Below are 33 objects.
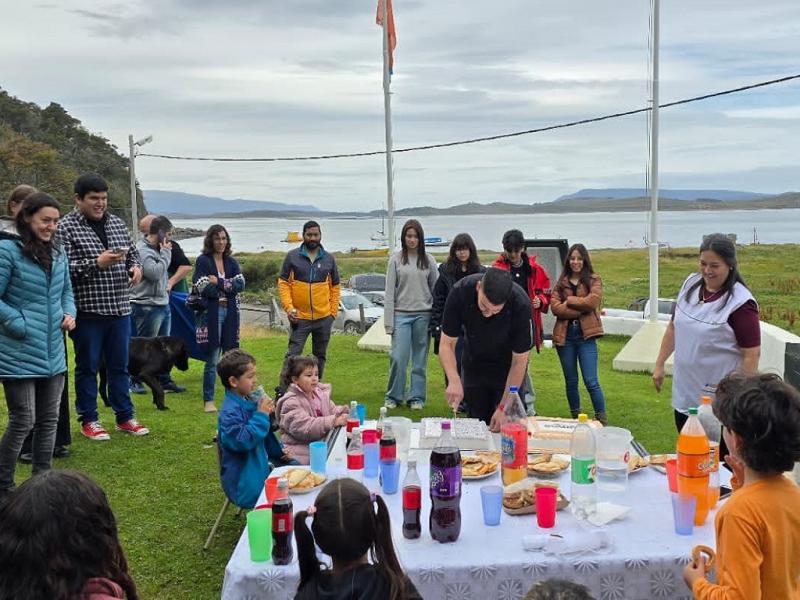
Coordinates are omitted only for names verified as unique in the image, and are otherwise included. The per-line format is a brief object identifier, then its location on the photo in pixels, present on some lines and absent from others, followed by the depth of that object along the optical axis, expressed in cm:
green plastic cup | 208
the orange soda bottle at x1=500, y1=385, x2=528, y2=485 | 259
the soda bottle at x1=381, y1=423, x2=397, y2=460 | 259
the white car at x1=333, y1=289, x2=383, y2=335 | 1438
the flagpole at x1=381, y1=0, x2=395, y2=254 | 845
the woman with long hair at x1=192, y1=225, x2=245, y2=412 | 588
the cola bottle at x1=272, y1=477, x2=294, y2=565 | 203
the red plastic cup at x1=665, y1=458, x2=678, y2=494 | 258
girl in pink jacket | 355
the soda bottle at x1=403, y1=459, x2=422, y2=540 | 218
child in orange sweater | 171
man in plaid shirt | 454
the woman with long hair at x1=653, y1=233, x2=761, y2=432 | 332
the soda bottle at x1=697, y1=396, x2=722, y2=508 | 282
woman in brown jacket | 525
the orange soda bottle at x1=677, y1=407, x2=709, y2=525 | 226
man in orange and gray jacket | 611
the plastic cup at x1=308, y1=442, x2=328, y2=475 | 278
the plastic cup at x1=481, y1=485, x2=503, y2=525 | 227
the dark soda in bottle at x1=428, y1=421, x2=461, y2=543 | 216
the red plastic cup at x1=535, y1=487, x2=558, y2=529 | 227
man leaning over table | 370
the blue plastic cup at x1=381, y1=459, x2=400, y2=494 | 258
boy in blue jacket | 315
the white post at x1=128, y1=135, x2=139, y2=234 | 1992
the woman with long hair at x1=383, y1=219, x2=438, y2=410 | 594
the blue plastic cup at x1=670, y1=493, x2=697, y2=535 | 222
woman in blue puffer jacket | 368
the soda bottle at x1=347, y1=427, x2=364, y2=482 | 281
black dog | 595
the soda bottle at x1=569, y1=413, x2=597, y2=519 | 237
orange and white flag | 865
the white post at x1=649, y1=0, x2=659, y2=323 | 729
